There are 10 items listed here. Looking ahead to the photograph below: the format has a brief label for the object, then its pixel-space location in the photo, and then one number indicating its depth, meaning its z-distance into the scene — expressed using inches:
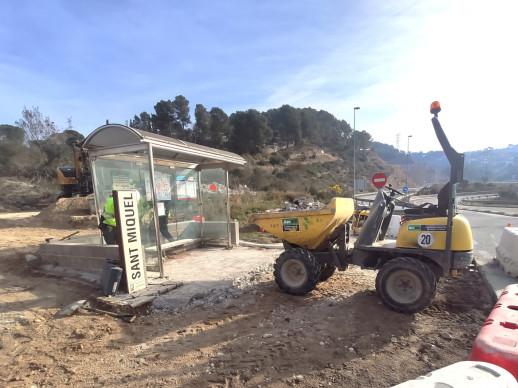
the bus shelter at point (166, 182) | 227.1
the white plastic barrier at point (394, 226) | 350.3
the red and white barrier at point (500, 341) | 89.9
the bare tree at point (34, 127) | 1283.2
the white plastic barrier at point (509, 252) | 219.5
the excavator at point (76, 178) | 669.9
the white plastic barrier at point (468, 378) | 71.3
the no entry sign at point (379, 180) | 233.9
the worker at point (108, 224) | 234.5
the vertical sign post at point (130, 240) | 193.0
